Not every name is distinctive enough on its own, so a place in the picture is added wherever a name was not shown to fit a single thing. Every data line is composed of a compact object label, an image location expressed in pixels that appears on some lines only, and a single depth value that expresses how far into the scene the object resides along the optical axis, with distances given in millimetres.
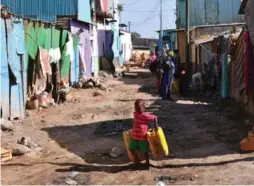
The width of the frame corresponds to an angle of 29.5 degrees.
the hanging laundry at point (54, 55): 14602
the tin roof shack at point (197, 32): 25445
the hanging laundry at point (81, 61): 21828
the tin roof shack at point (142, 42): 75188
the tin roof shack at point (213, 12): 29797
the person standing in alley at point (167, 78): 15625
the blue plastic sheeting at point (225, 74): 14250
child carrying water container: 7020
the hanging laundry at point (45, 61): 13349
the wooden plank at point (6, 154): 7630
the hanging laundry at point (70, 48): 17516
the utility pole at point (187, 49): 21125
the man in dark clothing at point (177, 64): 19914
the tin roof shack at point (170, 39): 39275
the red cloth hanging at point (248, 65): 10352
